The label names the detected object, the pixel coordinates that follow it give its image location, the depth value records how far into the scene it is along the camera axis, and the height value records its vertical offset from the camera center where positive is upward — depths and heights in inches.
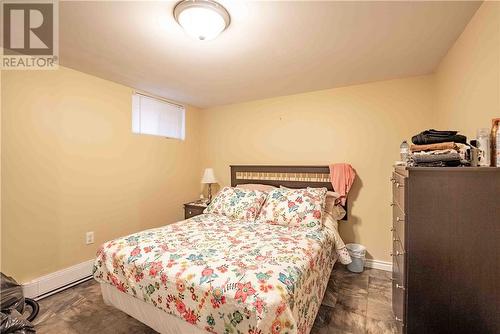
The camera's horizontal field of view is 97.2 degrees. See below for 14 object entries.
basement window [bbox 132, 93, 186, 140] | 114.8 +28.2
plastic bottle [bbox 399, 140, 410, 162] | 65.8 +6.2
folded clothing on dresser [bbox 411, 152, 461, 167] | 44.0 +1.5
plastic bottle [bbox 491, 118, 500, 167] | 40.6 +4.6
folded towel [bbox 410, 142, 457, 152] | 45.4 +4.5
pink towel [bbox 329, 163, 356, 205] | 103.8 -5.6
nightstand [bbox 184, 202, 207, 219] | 121.4 -23.7
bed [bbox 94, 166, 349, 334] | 44.5 -25.9
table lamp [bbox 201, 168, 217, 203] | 136.0 -6.4
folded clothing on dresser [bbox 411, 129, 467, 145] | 48.6 +6.8
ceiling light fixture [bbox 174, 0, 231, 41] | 52.3 +37.3
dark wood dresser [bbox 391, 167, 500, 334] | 39.8 -15.8
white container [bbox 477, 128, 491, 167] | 42.1 +3.9
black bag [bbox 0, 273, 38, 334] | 47.7 -37.4
